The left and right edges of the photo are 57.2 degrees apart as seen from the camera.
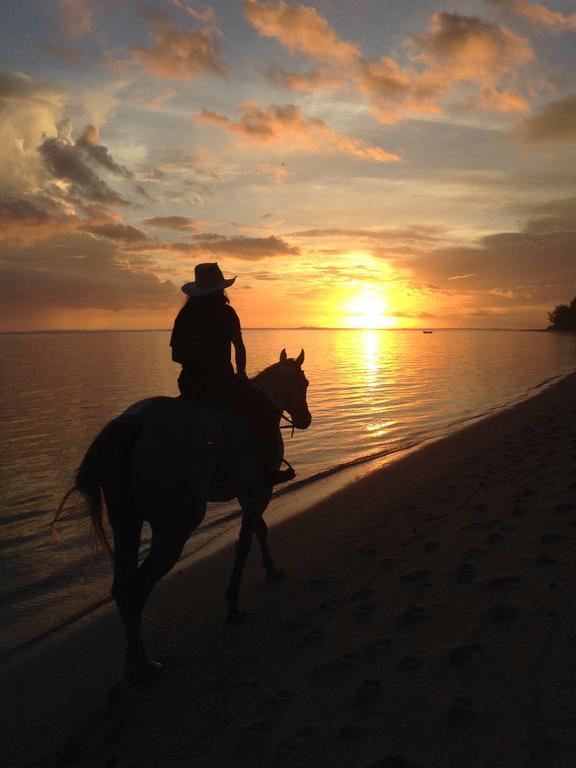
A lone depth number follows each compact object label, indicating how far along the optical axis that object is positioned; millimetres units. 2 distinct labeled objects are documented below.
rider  5008
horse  4320
